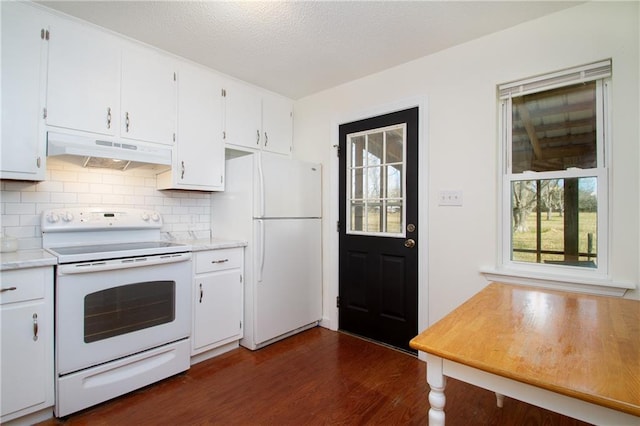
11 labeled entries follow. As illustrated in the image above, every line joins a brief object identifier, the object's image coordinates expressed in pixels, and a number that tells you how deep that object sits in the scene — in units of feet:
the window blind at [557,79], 6.20
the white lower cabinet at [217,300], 7.90
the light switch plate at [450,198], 7.75
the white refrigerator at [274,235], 8.76
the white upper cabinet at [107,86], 6.53
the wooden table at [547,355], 2.60
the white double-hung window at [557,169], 6.32
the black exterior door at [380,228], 8.58
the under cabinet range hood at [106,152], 6.43
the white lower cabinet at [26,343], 5.22
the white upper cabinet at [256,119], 9.53
